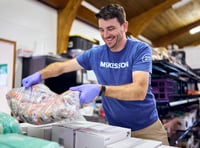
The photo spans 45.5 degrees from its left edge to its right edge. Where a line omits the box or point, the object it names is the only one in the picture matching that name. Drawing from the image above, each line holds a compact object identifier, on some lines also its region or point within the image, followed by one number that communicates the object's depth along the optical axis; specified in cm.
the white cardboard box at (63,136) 117
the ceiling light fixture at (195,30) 842
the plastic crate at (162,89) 278
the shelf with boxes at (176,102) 281
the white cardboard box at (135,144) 110
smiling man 152
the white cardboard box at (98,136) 107
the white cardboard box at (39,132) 131
